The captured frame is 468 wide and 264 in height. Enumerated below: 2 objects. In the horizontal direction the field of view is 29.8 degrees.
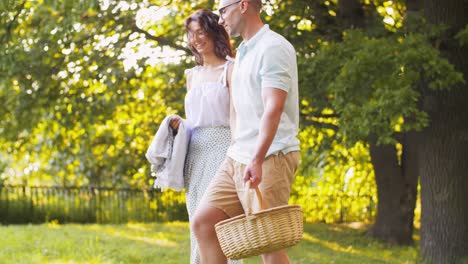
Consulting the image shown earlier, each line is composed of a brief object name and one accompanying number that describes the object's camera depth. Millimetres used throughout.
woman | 5445
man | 4156
